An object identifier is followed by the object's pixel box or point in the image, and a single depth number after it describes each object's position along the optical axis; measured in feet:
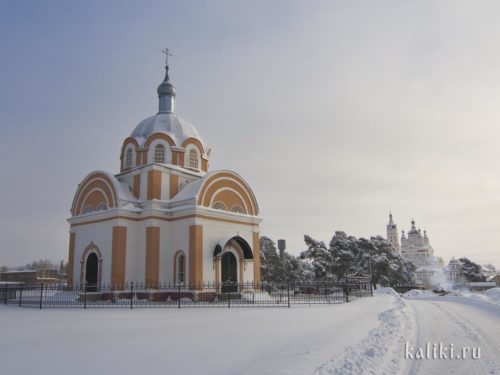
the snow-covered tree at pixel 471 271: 217.36
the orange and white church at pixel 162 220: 70.38
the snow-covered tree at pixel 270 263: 137.49
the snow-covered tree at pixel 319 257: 132.24
